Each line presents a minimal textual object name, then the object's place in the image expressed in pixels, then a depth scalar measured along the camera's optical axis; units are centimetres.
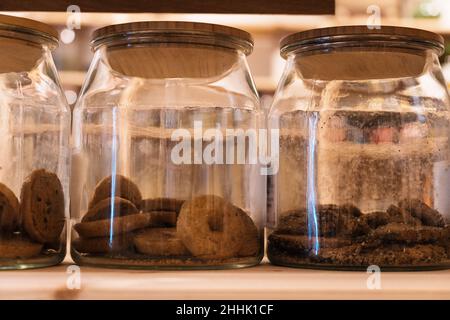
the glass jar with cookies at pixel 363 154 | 68
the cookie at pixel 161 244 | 65
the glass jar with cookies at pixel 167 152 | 67
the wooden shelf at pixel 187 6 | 77
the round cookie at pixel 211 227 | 65
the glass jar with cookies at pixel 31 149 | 66
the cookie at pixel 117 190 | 69
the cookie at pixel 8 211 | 65
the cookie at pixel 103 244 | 67
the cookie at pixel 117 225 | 67
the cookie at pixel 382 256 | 66
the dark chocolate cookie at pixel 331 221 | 67
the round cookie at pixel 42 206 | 66
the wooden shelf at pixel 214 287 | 54
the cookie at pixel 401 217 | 68
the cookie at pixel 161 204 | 68
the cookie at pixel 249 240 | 69
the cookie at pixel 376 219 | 68
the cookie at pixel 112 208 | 68
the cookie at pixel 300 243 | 68
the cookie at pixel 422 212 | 69
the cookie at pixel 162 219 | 67
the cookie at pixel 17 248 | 65
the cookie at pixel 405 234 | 67
